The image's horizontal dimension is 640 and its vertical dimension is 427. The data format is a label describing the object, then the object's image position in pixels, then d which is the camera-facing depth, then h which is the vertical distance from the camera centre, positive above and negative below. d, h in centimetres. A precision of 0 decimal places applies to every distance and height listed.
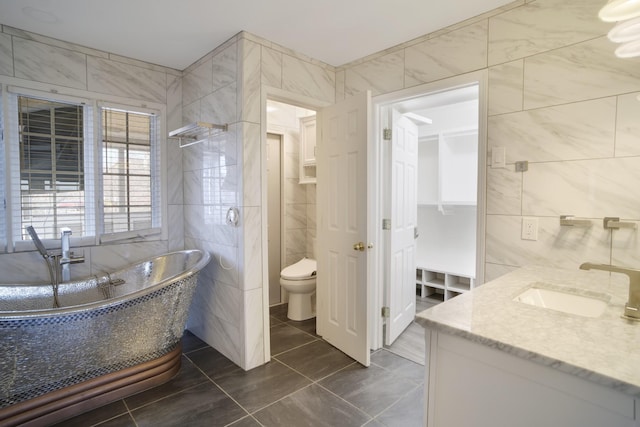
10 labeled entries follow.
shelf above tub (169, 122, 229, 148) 248 +58
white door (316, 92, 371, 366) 251 -20
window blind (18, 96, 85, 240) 241 +27
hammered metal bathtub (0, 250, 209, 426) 176 -85
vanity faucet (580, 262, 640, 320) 107 -30
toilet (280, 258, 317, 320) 338 -88
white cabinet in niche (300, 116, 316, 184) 372 +61
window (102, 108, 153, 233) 279 +28
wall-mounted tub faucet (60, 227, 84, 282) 245 -41
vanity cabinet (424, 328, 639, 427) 80 -52
